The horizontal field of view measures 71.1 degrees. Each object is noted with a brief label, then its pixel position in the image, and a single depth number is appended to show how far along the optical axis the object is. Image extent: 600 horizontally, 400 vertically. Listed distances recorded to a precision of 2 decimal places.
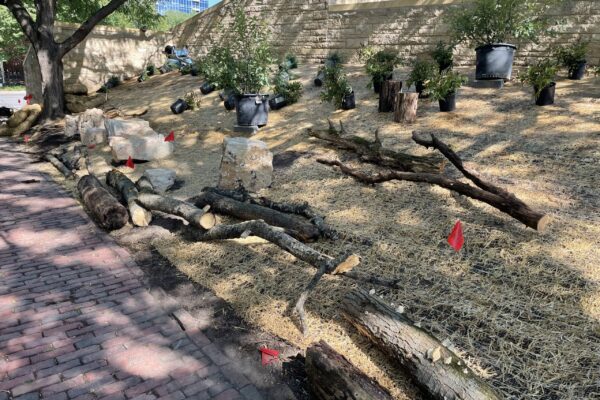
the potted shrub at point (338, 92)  10.42
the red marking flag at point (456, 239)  4.30
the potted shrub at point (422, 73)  9.98
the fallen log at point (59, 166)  8.52
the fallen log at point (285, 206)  4.86
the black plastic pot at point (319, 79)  13.25
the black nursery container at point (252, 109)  10.55
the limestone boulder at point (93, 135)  11.17
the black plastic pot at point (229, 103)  12.59
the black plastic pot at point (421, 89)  10.33
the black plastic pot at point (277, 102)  11.95
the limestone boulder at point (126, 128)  9.99
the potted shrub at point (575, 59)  10.14
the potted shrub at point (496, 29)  9.90
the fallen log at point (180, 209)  5.40
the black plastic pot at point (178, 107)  13.38
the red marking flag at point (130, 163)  8.92
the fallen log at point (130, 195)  5.96
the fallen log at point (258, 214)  4.81
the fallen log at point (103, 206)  5.79
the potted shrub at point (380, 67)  11.21
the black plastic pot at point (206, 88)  14.73
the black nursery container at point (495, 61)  9.91
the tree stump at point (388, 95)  9.55
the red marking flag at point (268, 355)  3.16
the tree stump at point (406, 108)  8.82
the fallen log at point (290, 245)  3.61
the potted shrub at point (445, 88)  8.99
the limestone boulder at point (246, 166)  6.94
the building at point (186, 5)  180.50
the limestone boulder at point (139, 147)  9.05
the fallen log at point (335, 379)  2.59
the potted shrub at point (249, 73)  10.52
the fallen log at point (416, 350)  2.54
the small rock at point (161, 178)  7.27
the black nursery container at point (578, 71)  10.32
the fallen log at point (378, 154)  6.46
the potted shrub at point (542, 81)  8.42
